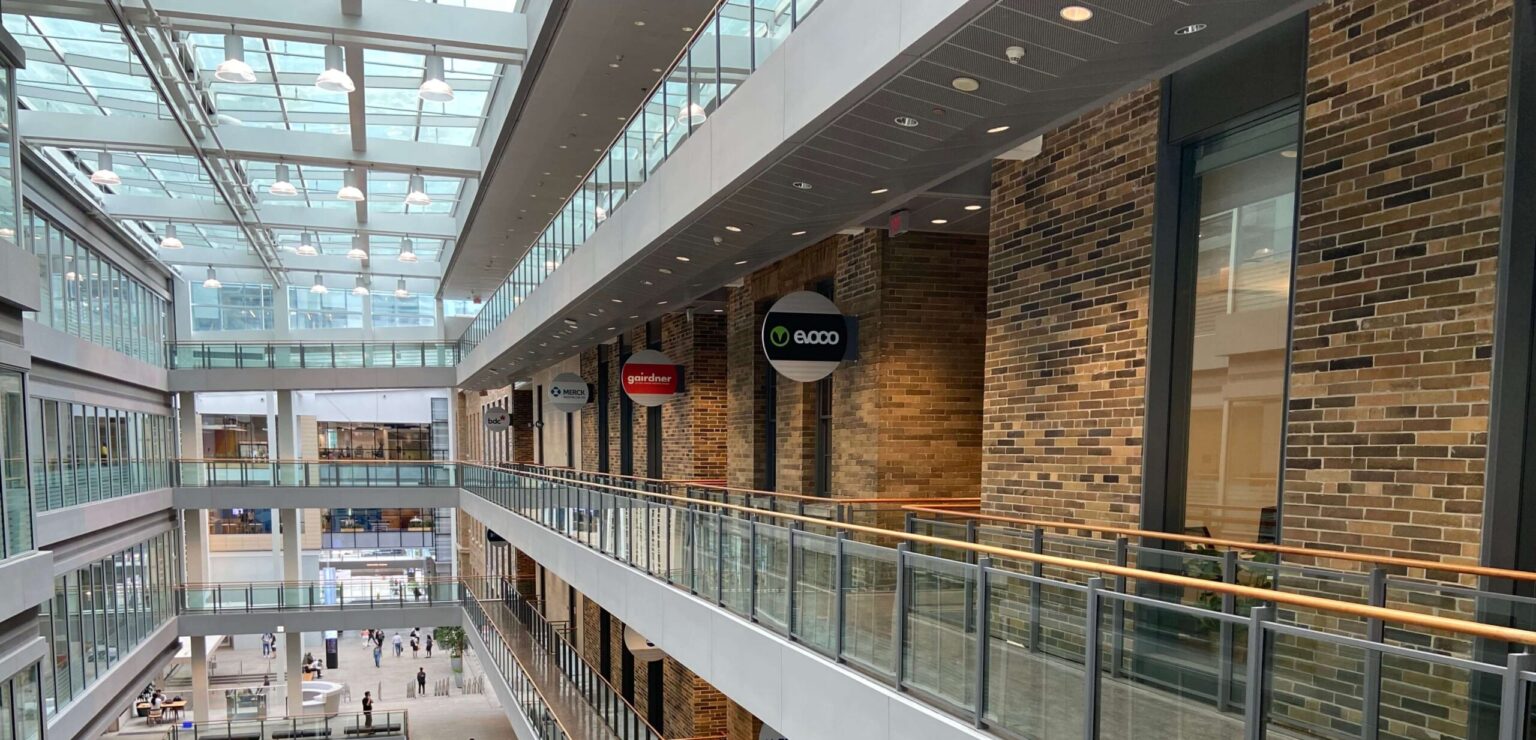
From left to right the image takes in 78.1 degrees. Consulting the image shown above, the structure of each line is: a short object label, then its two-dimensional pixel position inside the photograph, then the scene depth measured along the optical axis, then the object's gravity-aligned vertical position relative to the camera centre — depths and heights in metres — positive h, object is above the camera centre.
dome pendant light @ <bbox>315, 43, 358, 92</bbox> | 11.58 +2.87
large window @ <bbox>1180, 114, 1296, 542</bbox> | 5.93 +0.04
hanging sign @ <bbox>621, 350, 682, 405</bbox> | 16.09 -1.00
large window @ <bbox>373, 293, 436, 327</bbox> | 38.59 +0.18
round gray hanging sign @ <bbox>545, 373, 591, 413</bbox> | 21.02 -1.65
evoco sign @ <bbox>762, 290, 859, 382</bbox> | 10.12 -0.17
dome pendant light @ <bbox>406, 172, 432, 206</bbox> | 17.28 +2.27
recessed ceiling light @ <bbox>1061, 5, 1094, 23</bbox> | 4.00 +1.33
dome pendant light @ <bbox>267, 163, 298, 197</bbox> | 16.64 +2.26
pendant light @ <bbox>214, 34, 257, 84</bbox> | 11.20 +2.94
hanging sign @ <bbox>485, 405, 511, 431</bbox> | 31.28 -3.35
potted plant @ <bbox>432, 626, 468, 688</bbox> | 34.88 -12.04
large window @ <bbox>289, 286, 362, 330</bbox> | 37.16 +0.21
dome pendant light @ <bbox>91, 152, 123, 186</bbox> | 16.39 +2.35
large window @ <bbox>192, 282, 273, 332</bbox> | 35.09 +0.25
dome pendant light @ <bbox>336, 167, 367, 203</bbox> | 16.45 +2.13
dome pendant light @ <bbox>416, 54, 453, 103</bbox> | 11.52 +2.77
